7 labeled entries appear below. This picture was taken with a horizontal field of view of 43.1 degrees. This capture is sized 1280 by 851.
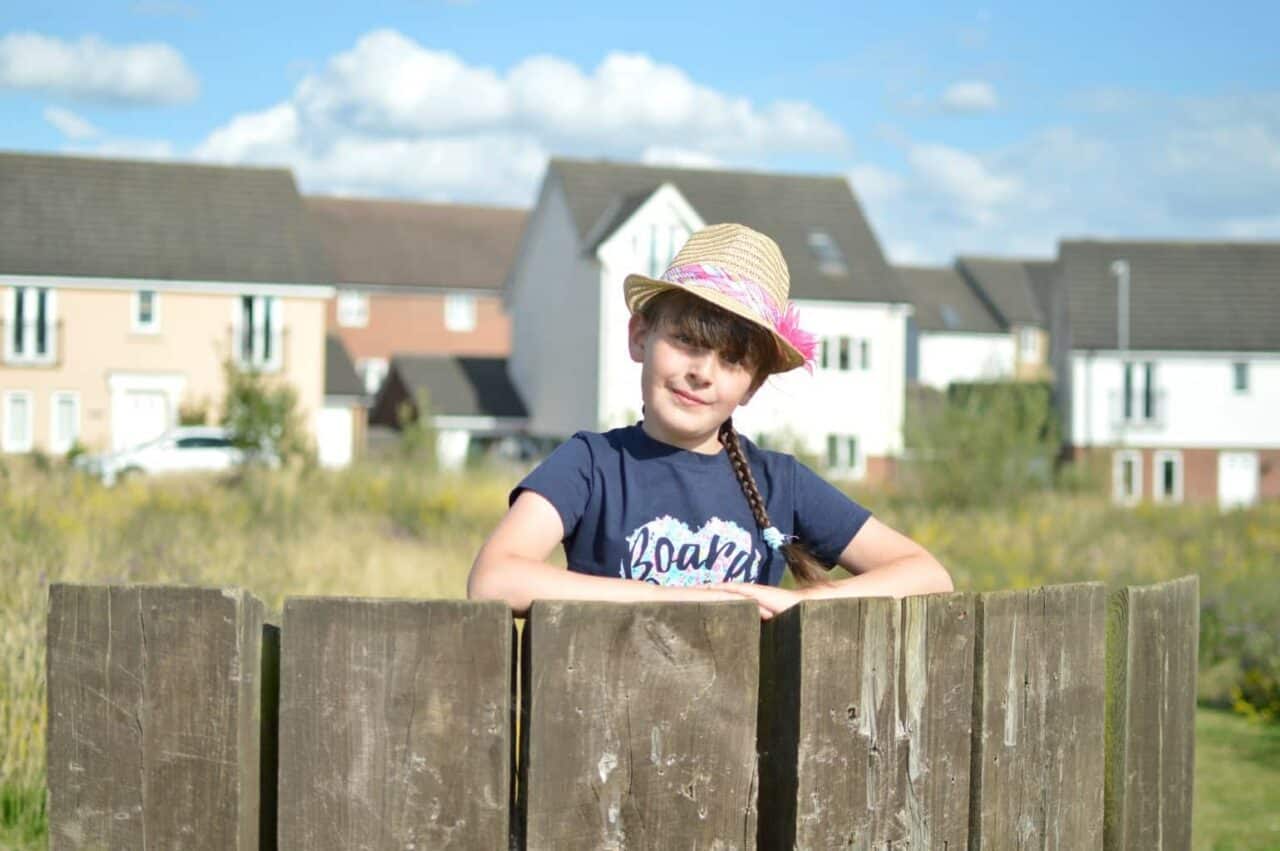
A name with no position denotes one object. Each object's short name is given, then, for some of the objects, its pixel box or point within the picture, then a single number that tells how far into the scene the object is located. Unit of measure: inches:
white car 1359.5
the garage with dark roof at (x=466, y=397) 1982.0
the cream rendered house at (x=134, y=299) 1717.5
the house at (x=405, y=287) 2603.3
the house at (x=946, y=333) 2913.4
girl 126.3
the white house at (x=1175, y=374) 2012.8
